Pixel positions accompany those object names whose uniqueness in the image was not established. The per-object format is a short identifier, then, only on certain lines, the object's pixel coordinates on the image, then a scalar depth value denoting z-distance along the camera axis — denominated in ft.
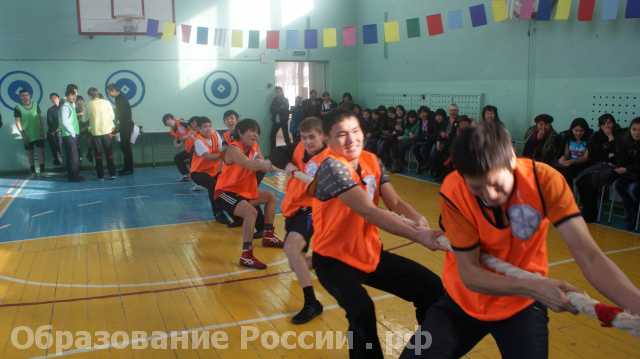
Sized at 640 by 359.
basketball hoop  34.56
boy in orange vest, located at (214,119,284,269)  14.84
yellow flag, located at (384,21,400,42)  33.45
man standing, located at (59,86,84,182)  29.53
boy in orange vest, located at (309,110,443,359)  7.41
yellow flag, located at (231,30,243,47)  36.94
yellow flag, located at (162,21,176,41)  34.46
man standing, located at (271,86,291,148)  39.45
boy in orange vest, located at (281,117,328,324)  11.43
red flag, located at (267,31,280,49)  37.86
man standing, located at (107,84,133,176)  32.37
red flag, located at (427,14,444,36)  31.32
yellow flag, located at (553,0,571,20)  23.38
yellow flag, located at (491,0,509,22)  26.48
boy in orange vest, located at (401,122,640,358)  4.97
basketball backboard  34.24
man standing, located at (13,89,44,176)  32.07
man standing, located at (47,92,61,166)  31.92
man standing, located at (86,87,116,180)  31.09
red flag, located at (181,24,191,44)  36.24
